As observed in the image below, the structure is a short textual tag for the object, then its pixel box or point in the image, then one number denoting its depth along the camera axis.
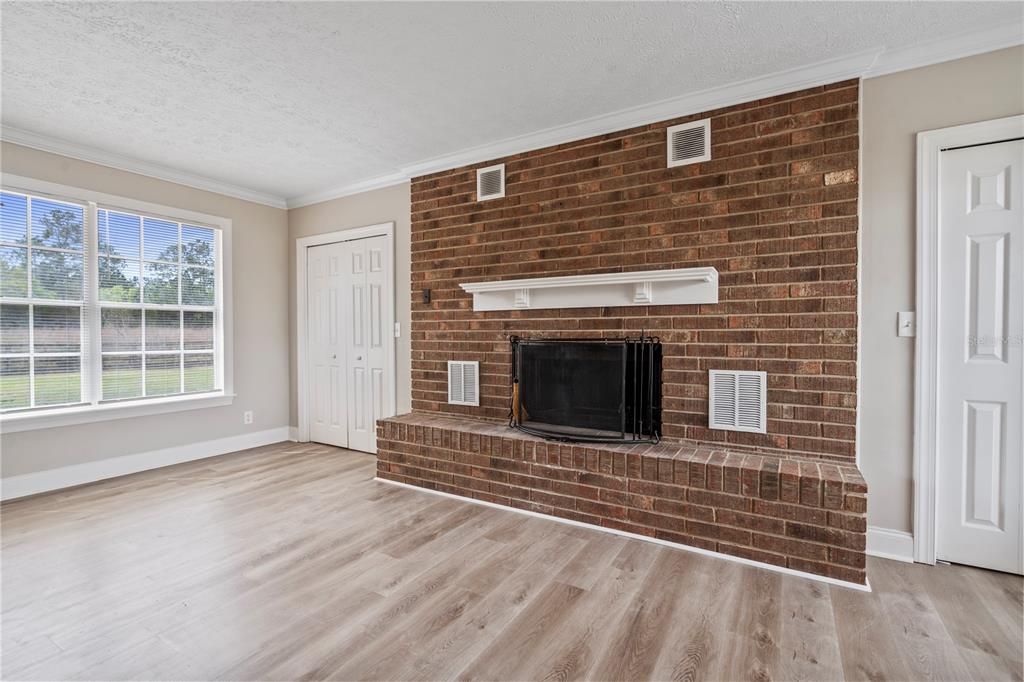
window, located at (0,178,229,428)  3.37
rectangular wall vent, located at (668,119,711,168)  2.88
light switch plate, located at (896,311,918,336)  2.46
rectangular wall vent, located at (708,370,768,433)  2.72
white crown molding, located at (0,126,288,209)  3.34
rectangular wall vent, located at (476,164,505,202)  3.65
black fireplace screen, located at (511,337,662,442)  3.01
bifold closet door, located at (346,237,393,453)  4.43
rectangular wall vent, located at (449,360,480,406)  3.76
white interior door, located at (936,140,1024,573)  2.29
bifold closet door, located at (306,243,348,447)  4.76
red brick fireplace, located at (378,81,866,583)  2.48
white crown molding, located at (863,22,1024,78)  2.24
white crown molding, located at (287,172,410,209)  4.32
